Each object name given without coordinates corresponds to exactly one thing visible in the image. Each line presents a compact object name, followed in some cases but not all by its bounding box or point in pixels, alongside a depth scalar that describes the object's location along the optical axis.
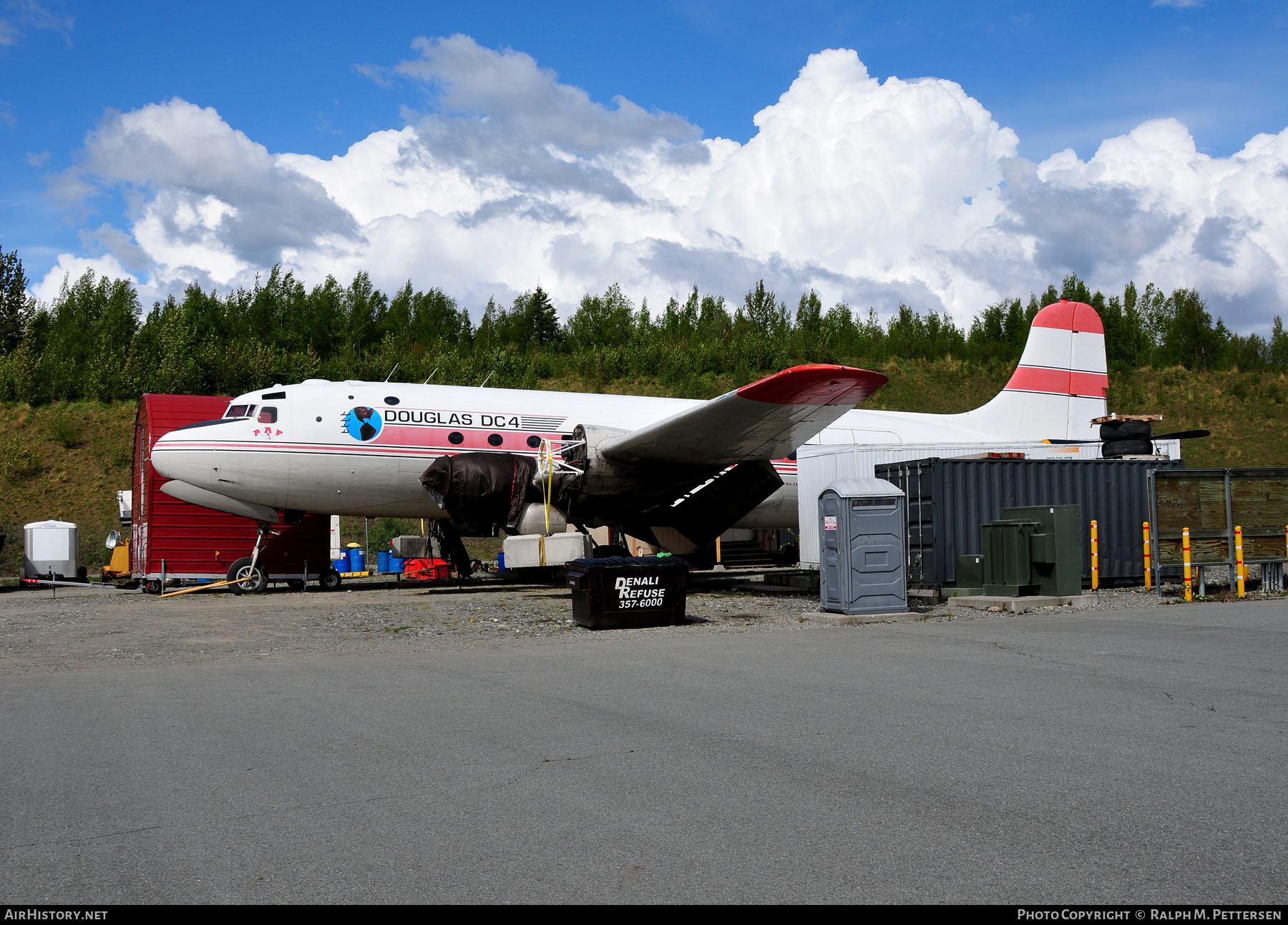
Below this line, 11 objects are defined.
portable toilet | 12.88
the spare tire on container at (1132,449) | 20.36
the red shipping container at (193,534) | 20.50
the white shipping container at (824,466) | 19.77
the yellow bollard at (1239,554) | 15.47
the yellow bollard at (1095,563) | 16.58
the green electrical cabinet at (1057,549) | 14.28
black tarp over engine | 16.41
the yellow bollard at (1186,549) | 15.15
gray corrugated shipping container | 16.47
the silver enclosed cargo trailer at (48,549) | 24.64
